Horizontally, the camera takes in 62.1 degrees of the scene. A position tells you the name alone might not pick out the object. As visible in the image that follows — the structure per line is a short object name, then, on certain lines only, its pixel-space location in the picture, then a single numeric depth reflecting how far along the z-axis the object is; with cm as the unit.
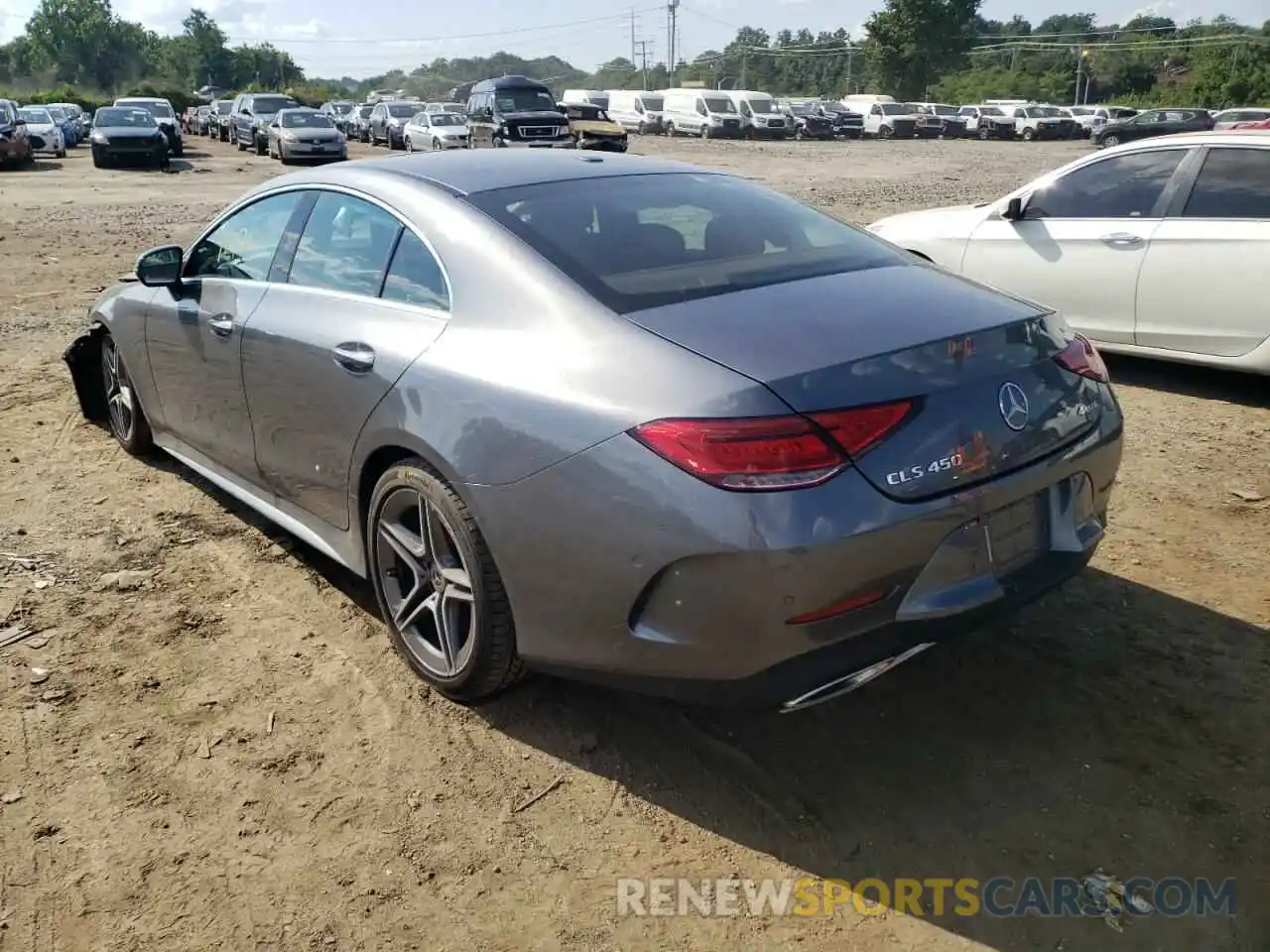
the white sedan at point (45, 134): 3056
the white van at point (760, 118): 4384
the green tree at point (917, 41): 8131
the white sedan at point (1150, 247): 594
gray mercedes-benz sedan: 240
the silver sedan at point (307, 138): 2769
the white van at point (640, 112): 4666
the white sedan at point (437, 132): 2934
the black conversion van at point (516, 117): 2603
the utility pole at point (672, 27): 9550
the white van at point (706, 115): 4366
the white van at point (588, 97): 5012
